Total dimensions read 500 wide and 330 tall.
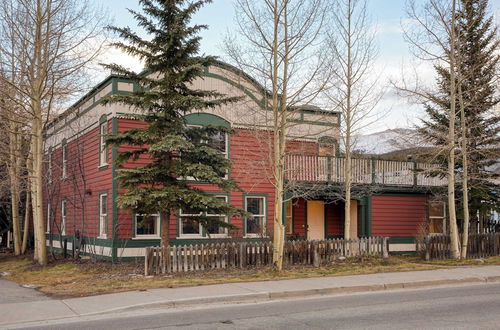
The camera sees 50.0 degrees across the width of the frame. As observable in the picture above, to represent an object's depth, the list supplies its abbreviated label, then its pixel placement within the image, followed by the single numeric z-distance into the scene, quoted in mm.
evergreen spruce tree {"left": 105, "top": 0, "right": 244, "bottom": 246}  15883
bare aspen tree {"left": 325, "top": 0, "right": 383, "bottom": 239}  20312
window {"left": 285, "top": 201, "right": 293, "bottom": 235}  25078
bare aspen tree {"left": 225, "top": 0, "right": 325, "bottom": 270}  15750
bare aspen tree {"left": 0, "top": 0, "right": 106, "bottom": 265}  19094
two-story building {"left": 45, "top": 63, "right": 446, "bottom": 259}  20531
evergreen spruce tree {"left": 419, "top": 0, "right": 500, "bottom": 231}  20797
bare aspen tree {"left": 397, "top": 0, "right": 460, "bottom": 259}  19078
